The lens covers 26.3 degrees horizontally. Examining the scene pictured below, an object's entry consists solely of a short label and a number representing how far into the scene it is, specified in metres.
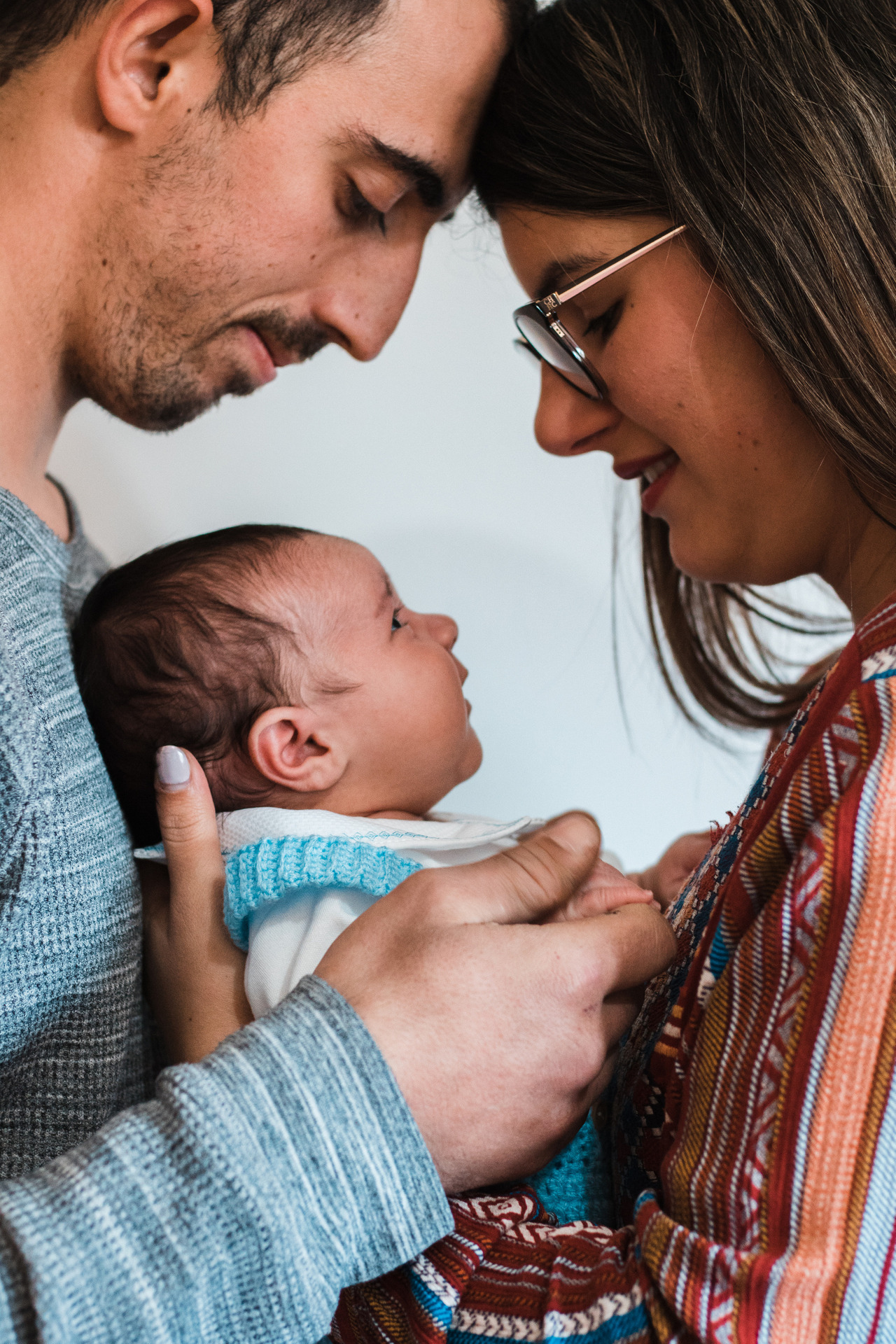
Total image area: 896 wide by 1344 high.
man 0.60
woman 0.58
